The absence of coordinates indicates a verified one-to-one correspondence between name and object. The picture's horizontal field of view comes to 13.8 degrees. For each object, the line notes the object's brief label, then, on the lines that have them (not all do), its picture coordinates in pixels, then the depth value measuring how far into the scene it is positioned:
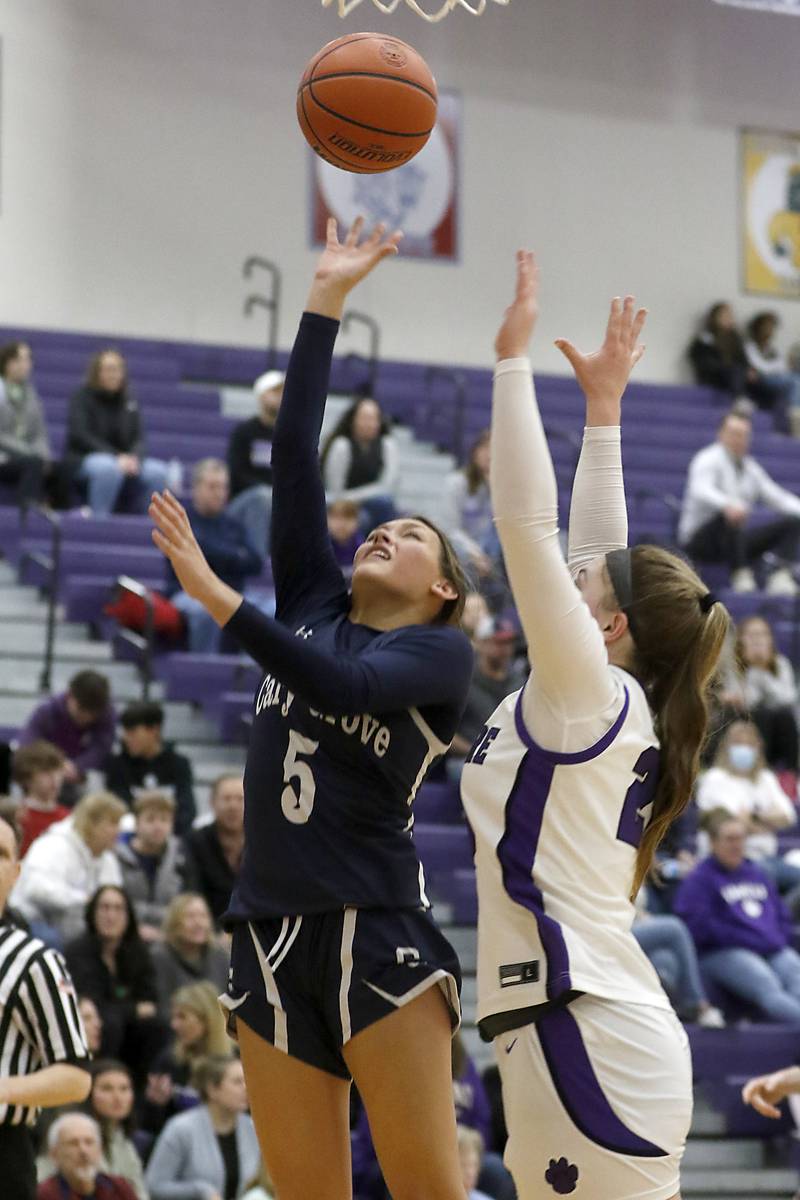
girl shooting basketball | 5.64
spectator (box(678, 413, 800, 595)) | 21.97
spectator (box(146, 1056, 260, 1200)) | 11.76
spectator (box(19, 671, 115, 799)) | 15.06
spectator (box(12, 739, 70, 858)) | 13.74
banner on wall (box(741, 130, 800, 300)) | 31.17
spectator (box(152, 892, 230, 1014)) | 13.08
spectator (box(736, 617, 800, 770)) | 18.68
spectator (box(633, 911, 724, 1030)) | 14.64
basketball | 7.41
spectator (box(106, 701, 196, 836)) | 14.99
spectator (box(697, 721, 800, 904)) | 16.84
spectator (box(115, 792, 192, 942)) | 13.72
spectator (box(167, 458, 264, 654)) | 17.68
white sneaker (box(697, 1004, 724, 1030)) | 14.60
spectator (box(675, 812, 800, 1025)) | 15.20
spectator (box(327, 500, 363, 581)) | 17.51
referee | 6.43
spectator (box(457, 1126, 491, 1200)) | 11.95
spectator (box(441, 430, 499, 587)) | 19.76
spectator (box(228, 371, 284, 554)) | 18.62
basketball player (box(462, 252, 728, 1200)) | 5.02
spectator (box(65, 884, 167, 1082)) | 12.48
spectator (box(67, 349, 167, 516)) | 19.48
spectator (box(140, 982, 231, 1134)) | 12.53
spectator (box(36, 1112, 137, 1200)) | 10.70
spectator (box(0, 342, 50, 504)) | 19.44
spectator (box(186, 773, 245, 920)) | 13.80
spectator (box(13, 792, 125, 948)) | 12.92
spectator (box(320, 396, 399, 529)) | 19.77
